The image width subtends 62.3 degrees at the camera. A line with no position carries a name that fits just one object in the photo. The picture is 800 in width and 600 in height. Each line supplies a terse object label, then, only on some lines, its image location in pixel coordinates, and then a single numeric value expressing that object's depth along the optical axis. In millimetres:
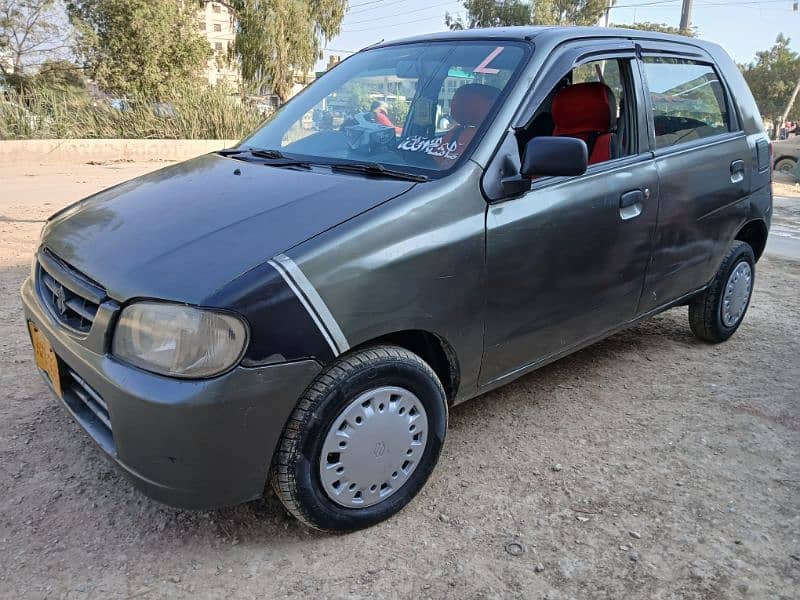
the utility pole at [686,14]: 20312
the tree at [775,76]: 42625
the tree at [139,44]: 19281
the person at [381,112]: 3012
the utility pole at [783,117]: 35456
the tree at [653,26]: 39712
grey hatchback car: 2012
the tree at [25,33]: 19798
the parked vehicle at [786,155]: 17922
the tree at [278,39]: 28016
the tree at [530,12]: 41969
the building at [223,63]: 23075
